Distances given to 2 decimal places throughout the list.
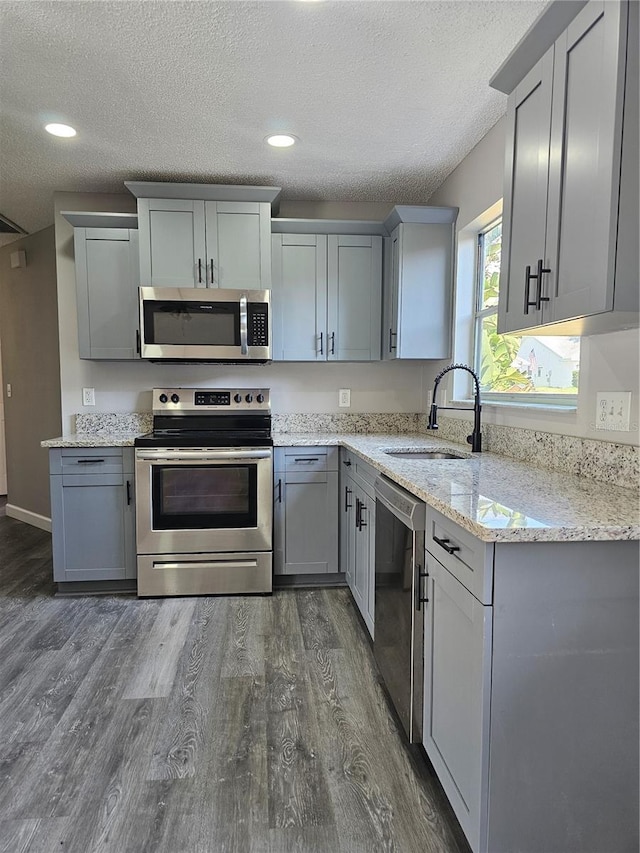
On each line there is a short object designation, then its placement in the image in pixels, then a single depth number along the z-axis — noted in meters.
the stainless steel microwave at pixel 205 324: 2.94
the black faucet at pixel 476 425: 2.40
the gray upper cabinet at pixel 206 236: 2.94
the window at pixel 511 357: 2.02
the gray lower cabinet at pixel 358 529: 2.31
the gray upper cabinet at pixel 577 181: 1.13
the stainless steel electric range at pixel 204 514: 2.86
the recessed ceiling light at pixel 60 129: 2.38
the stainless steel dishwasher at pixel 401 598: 1.57
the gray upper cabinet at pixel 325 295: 3.17
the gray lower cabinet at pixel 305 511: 2.99
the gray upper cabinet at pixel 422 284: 2.95
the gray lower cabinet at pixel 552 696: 1.13
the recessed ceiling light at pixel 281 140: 2.46
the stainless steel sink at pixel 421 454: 2.55
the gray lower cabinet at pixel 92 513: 2.90
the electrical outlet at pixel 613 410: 1.52
